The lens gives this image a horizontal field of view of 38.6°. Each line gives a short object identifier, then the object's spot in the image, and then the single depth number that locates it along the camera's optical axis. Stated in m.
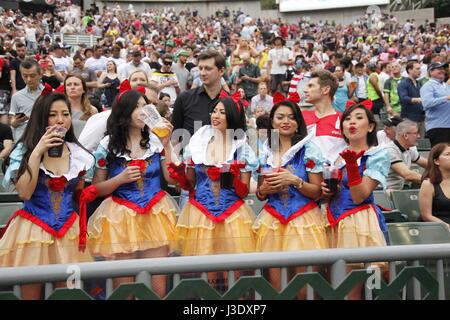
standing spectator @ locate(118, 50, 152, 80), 11.59
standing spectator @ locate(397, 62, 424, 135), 10.52
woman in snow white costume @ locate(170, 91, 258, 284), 4.31
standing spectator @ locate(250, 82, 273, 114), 11.05
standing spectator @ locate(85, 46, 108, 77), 13.26
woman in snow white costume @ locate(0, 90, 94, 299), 3.95
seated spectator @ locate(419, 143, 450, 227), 5.41
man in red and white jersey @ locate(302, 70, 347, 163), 5.23
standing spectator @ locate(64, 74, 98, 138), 5.82
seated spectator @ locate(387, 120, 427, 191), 6.69
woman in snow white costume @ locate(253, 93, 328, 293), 4.19
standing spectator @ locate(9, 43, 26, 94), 10.49
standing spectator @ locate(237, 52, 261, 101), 12.85
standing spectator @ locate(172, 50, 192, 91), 12.41
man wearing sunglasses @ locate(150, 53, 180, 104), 9.99
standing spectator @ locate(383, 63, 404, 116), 12.01
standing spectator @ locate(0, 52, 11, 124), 9.16
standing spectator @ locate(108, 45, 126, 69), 13.32
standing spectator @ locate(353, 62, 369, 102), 12.94
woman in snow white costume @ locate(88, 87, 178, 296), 4.25
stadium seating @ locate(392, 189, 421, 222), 6.08
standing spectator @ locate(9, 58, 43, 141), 7.12
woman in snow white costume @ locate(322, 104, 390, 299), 4.00
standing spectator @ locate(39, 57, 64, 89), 10.37
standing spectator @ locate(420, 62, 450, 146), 8.80
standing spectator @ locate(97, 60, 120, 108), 11.02
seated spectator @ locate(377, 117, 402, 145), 7.18
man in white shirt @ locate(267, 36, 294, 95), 14.06
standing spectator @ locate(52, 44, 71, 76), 12.55
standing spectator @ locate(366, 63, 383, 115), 12.53
